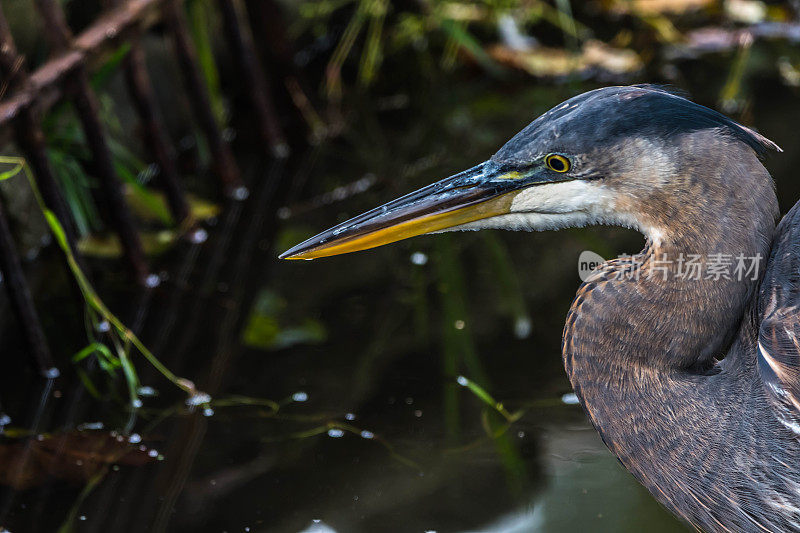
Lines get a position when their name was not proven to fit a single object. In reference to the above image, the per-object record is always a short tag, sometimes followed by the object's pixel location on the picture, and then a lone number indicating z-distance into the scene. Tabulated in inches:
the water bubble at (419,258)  334.0
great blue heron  170.7
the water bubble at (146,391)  266.8
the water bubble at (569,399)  260.2
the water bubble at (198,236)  347.6
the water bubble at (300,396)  265.6
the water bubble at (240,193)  378.9
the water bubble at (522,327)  290.2
